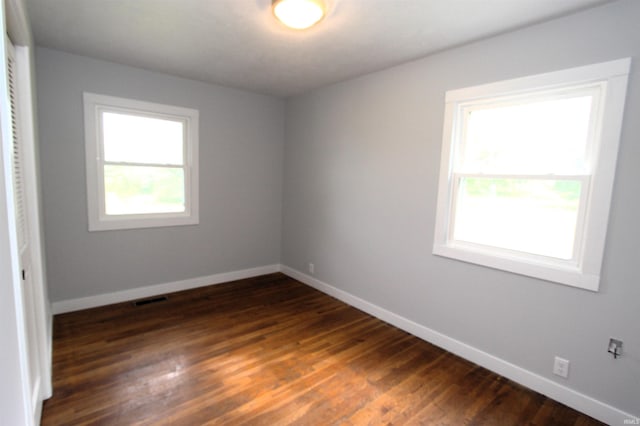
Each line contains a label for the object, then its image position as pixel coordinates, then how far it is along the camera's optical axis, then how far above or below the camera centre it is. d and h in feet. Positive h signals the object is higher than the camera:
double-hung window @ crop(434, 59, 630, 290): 6.40 +0.59
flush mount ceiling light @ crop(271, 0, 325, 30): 6.22 +3.68
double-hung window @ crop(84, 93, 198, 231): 10.60 +0.59
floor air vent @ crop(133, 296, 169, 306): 11.39 -4.63
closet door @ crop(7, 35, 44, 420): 5.57 -1.27
